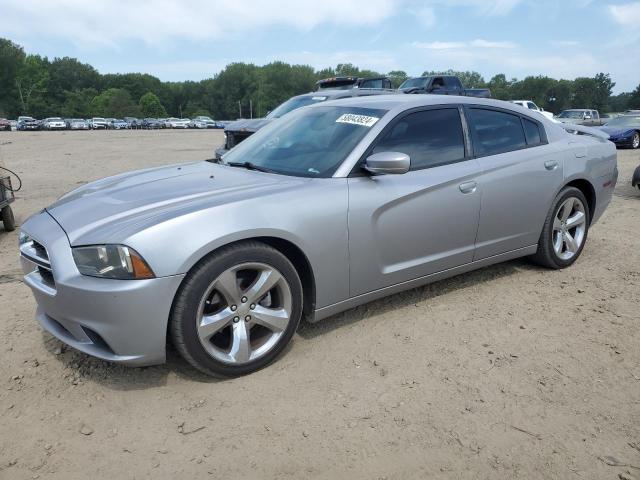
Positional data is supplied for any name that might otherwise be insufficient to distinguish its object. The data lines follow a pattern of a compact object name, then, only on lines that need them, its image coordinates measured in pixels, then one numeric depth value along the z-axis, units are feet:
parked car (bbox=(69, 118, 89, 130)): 189.82
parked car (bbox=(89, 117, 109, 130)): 200.25
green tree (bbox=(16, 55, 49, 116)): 308.19
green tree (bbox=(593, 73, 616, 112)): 371.39
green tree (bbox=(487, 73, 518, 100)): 391.45
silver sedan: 8.35
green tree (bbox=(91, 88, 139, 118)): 340.80
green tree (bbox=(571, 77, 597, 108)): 371.35
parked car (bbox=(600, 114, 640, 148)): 60.18
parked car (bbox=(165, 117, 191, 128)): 236.84
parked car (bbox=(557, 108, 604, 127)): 79.39
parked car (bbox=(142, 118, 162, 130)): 223.18
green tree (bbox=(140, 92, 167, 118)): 377.30
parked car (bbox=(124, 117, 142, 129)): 220.35
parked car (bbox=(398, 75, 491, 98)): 56.95
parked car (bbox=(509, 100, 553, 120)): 77.97
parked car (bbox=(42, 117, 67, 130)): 179.22
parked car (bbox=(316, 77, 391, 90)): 52.21
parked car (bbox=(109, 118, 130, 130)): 212.19
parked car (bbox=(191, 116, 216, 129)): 243.60
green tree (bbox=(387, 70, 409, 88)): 455.09
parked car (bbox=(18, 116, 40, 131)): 165.89
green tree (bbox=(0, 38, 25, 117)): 299.58
